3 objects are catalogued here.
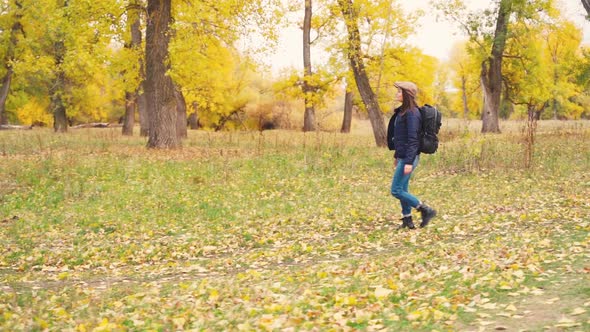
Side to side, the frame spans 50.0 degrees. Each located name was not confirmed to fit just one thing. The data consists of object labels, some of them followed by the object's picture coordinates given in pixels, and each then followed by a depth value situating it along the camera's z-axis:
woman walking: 9.84
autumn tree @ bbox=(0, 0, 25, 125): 33.44
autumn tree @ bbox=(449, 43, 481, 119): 60.29
